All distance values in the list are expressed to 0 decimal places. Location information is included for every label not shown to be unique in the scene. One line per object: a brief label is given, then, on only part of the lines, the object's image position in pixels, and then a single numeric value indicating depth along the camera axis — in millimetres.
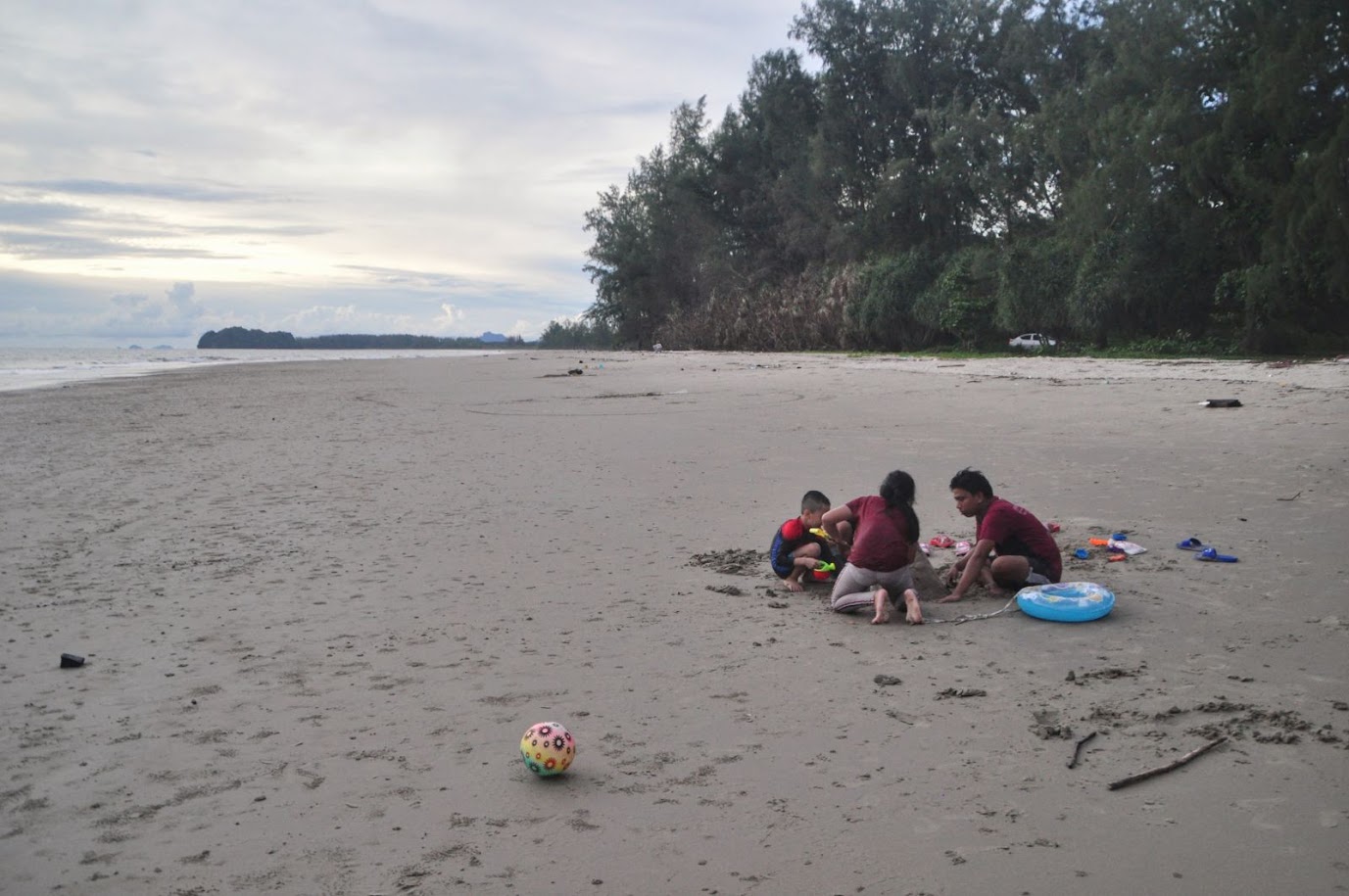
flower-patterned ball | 3590
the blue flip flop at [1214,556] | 6281
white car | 31125
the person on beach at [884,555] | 5699
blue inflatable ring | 5270
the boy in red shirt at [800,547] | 6281
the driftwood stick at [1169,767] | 3443
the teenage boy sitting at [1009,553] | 5898
